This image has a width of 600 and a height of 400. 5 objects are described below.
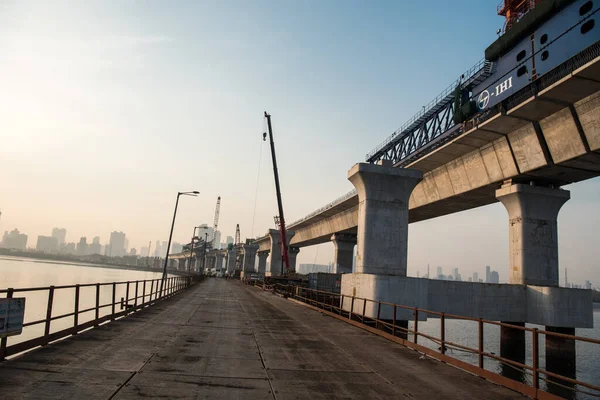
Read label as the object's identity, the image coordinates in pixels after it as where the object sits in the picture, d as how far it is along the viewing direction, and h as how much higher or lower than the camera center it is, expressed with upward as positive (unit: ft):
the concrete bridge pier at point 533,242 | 79.92 +6.11
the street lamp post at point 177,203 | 146.10 +17.30
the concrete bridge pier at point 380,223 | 79.77 +7.96
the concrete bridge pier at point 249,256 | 359.05 -0.61
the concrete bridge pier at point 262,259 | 426.92 -3.54
